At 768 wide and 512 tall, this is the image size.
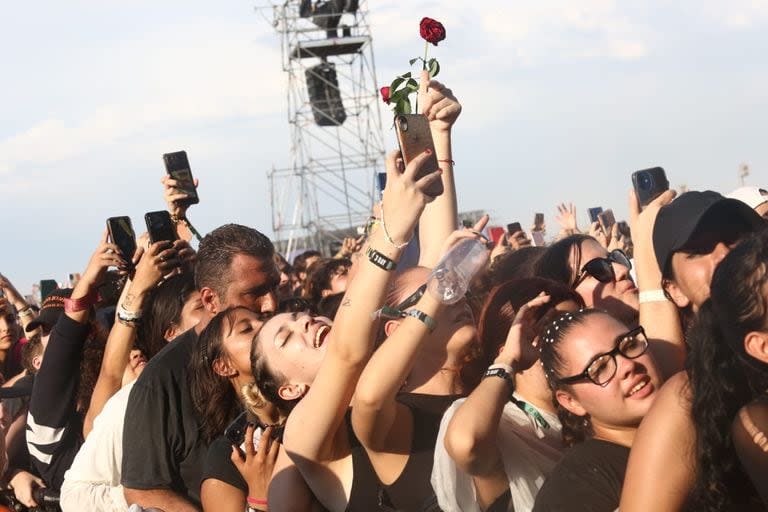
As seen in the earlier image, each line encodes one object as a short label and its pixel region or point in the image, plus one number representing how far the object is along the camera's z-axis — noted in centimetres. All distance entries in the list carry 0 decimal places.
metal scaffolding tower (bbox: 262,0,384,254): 2633
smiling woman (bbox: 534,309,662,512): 299
